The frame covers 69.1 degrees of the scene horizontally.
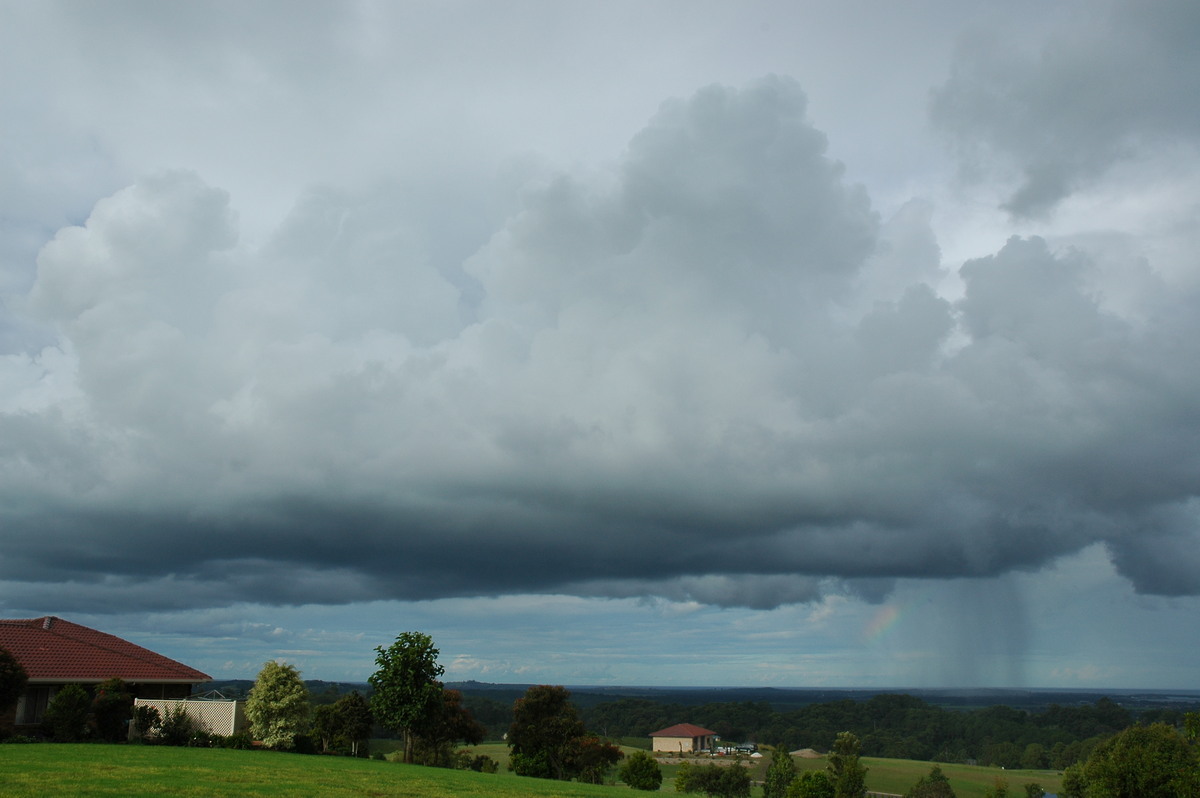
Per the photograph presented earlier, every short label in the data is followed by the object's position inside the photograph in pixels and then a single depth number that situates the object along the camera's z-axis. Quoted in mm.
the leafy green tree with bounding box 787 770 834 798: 59625
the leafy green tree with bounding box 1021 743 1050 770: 163000
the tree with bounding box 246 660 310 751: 44781
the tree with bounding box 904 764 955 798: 104062
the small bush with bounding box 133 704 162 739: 43125
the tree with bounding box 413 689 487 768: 56125
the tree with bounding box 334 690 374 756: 47906
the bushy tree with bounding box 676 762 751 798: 91938
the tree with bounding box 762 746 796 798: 94812
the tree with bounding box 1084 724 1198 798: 47625
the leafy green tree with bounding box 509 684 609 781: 65500
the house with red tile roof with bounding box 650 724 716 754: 144000
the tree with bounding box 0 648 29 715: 40000
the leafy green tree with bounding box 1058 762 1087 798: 88119
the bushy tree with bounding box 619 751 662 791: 66250
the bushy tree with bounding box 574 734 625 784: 66188
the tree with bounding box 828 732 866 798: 83188
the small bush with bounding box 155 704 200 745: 43094
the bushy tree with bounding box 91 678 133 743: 42062
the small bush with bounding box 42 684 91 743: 40656
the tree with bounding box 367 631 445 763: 46281
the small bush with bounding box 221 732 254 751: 42906
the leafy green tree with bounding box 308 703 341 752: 47500
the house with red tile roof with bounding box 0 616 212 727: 45875
